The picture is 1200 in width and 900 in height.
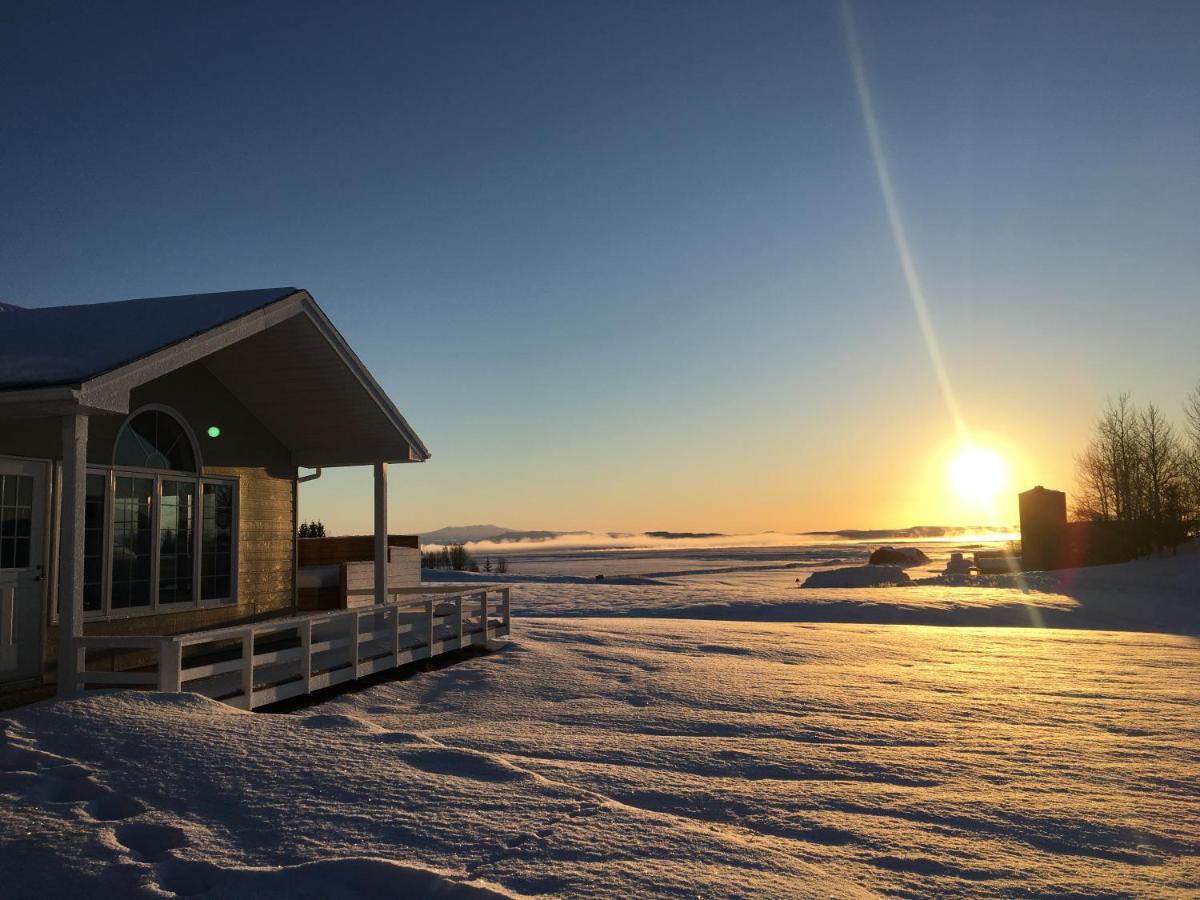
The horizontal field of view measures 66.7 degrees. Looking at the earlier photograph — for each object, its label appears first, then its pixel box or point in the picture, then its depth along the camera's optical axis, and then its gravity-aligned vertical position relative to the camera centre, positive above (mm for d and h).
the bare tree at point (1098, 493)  46906 +1374
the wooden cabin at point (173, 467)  7949 +709
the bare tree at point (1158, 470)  41300 +2307
